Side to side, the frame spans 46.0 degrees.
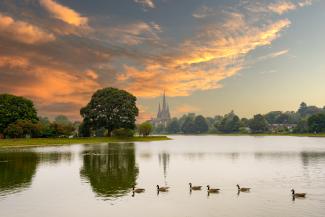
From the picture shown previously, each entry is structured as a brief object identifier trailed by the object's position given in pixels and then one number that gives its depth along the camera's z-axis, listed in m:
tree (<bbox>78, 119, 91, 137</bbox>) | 176.38
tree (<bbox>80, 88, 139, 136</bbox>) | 175.75
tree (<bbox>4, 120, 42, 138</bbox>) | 140.88
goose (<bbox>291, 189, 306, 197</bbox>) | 37.20
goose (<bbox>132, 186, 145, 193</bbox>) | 40.92
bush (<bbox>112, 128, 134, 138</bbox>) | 177.38
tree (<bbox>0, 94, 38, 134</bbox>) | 148.38
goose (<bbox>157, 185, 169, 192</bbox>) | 41.42
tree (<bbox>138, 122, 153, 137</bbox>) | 198.62
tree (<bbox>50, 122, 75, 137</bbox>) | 157.19
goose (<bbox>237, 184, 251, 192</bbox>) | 40.88
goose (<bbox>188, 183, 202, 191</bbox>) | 41.91
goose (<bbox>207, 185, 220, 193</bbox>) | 40.34
